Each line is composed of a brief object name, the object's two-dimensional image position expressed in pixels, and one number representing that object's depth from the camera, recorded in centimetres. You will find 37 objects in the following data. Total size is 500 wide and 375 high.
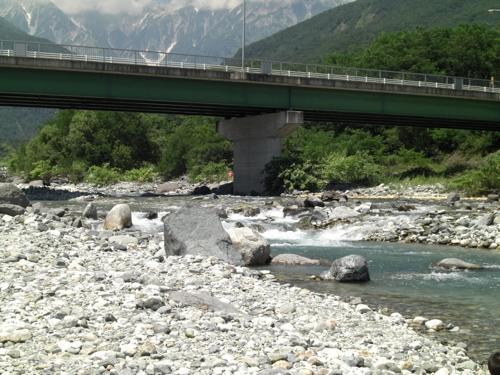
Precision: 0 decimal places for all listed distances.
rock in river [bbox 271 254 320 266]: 2077
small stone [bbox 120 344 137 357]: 957
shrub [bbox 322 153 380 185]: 6300
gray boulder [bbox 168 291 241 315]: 1241
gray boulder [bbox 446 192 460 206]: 4177
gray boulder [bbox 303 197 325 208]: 3959
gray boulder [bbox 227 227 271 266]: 2000
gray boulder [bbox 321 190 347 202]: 4677
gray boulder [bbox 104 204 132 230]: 2775
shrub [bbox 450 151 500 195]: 4850
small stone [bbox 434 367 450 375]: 990
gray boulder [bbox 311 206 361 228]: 3220
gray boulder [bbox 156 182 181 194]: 6900
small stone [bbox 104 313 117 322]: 1097
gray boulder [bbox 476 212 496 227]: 2816
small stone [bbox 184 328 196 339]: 1054
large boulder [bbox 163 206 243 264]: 1900
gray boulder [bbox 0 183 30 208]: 2519
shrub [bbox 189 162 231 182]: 7744
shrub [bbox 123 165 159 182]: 8569
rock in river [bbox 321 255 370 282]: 1778
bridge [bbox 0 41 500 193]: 4909
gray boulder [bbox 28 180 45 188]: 8038
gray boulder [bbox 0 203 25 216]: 2266
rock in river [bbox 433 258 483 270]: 2017
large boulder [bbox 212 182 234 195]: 6370
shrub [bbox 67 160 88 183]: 8881
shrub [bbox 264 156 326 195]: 5794
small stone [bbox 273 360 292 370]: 946
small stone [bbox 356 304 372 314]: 1375
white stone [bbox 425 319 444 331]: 1280
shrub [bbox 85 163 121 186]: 8419
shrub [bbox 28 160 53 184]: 9149
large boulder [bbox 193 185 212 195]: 6034
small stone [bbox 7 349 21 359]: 940
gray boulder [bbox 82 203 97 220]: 3105
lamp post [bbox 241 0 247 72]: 5599
